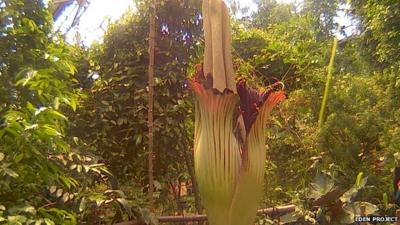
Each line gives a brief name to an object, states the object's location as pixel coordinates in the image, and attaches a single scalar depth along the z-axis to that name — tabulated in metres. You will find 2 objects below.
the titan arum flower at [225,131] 1.47
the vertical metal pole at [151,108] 2.05
